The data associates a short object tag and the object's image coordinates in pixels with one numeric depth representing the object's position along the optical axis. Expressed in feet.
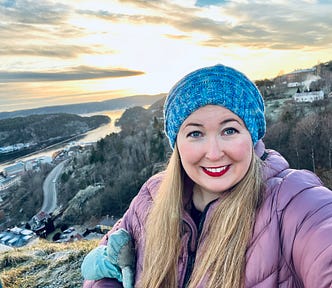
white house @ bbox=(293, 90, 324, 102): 99.76
